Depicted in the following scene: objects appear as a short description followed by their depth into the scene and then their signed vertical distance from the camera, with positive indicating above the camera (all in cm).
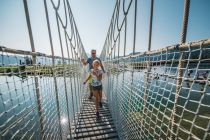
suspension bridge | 54 -20
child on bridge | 224 -52
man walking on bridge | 308 +2
